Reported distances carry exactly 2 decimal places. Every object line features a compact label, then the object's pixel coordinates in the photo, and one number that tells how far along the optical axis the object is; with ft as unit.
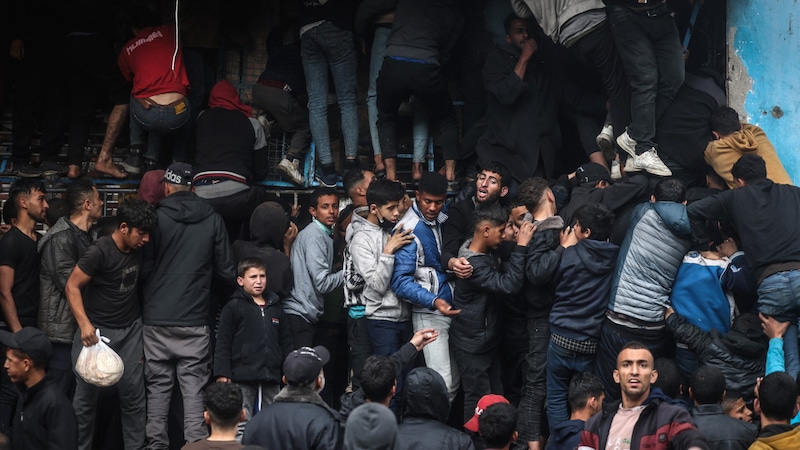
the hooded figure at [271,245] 49.78
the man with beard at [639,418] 37.65
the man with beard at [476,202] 51.96
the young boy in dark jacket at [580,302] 47.09
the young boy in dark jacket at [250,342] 46.78
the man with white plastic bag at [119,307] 46.09
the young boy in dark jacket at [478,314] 48.78
